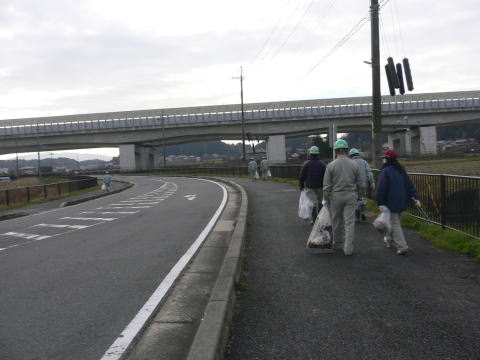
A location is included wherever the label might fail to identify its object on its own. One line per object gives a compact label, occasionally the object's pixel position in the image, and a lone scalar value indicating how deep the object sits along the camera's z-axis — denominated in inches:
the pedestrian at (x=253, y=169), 1352.1
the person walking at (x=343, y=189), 290.0
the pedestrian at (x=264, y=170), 1402.1
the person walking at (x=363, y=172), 410.9
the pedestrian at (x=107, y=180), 1205.0
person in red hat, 289.0
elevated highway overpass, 2546.8
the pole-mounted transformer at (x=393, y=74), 552.1
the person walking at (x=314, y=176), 386.6
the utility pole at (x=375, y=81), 608.1
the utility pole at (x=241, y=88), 2217.3
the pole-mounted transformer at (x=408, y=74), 541.0
